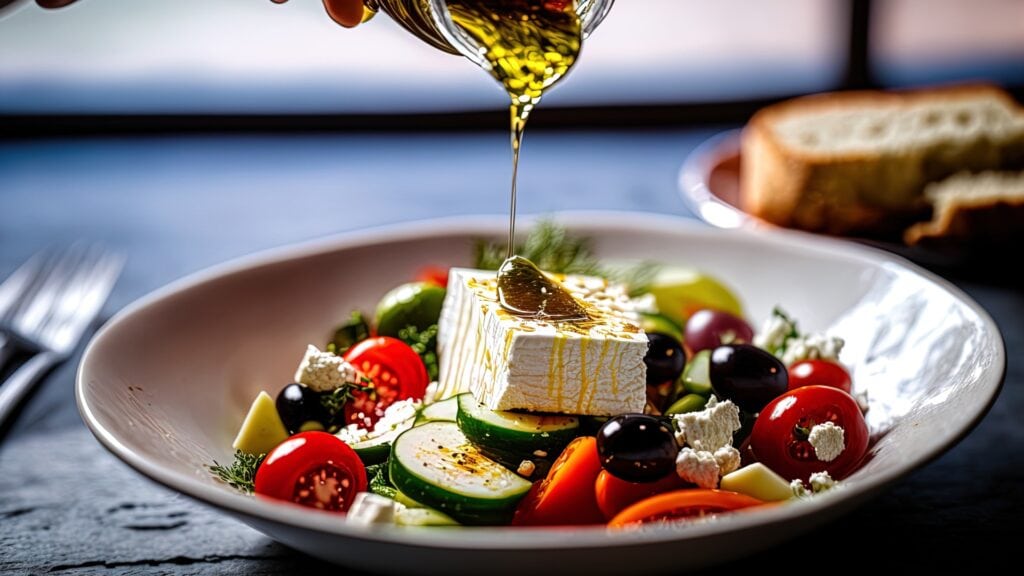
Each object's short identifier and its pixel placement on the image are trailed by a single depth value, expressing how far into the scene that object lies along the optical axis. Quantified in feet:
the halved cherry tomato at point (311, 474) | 1.65
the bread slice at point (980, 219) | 2.40
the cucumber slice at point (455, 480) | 1.63
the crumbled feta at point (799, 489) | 1.64
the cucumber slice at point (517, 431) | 1.70
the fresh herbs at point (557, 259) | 2.15
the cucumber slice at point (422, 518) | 1.62
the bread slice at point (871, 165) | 2.58
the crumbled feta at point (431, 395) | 1.90
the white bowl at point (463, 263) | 1.44
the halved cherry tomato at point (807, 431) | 1.71
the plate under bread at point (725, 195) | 2.34
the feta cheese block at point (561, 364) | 1.73
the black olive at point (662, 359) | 1.84
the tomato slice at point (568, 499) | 1.65
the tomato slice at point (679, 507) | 1.57
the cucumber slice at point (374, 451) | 1.76
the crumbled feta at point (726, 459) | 1.65
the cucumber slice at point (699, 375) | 1.84
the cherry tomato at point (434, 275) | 2.10
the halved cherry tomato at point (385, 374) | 1.85
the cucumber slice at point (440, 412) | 1.78
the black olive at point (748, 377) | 1.78
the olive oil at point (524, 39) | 1.68
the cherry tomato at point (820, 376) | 1.85
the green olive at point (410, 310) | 2.00
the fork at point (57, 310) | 2.07
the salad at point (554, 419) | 1.63
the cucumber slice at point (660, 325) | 1.97
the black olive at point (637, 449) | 1.61
